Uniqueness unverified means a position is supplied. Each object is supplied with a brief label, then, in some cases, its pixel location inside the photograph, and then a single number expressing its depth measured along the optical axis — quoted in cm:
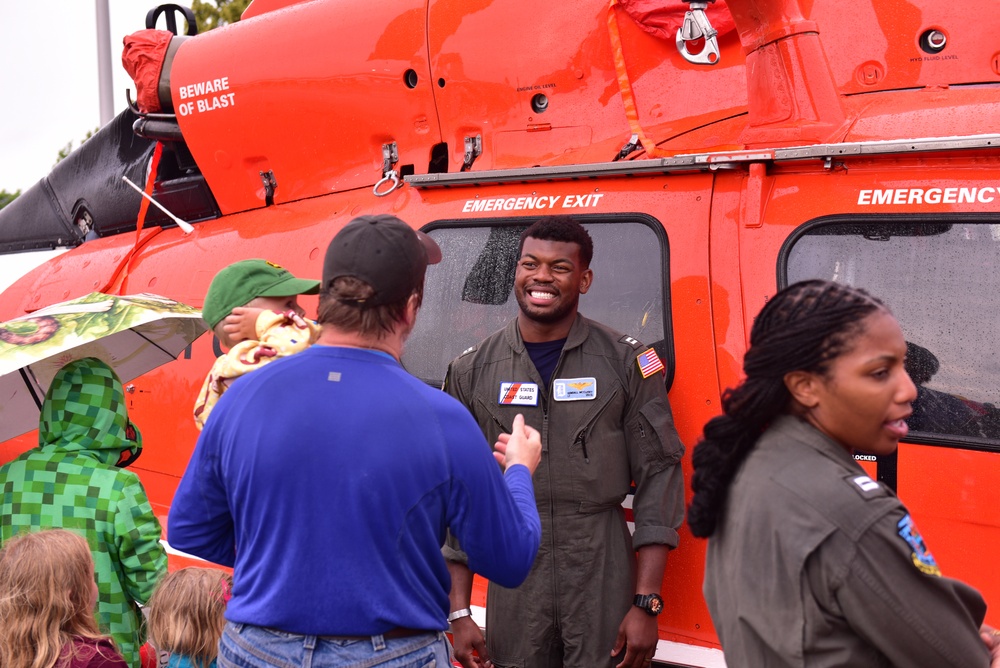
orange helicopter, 305
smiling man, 325
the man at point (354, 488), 211
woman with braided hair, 176
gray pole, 1110
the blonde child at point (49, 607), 261
